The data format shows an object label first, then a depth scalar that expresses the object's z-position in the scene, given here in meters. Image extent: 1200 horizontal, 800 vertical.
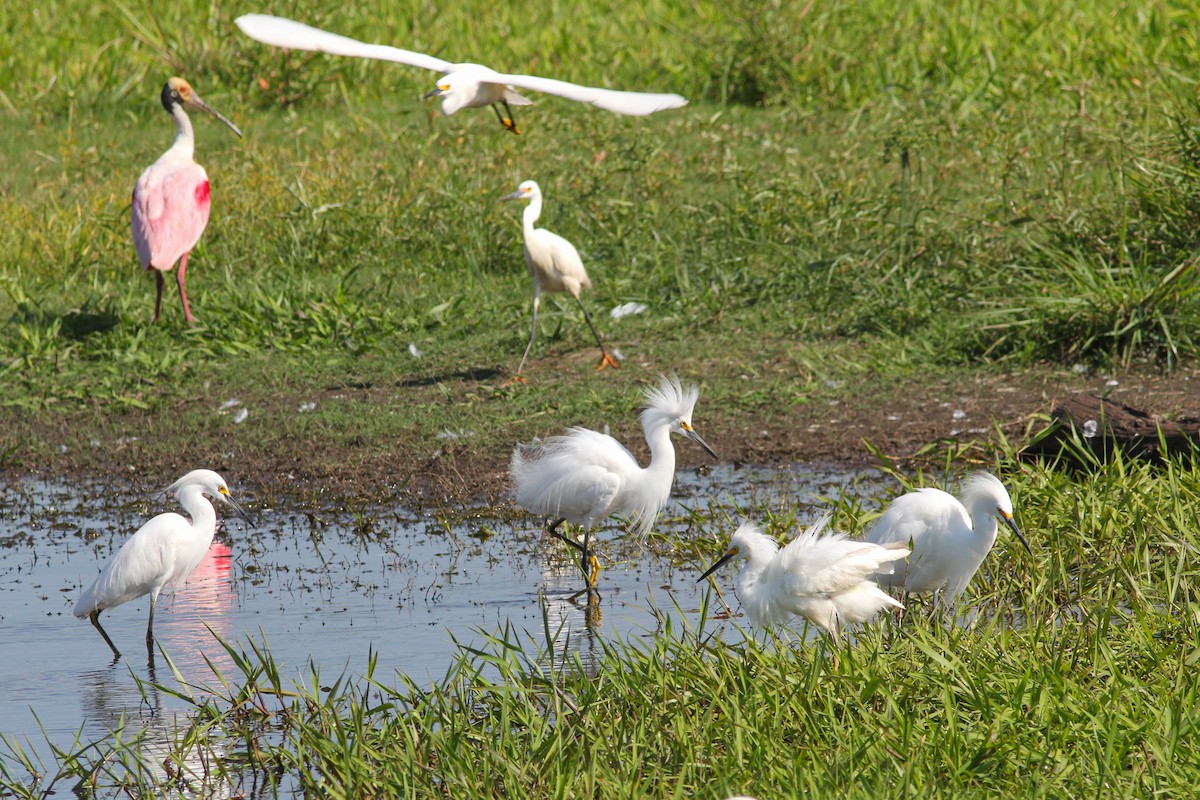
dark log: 12.66
